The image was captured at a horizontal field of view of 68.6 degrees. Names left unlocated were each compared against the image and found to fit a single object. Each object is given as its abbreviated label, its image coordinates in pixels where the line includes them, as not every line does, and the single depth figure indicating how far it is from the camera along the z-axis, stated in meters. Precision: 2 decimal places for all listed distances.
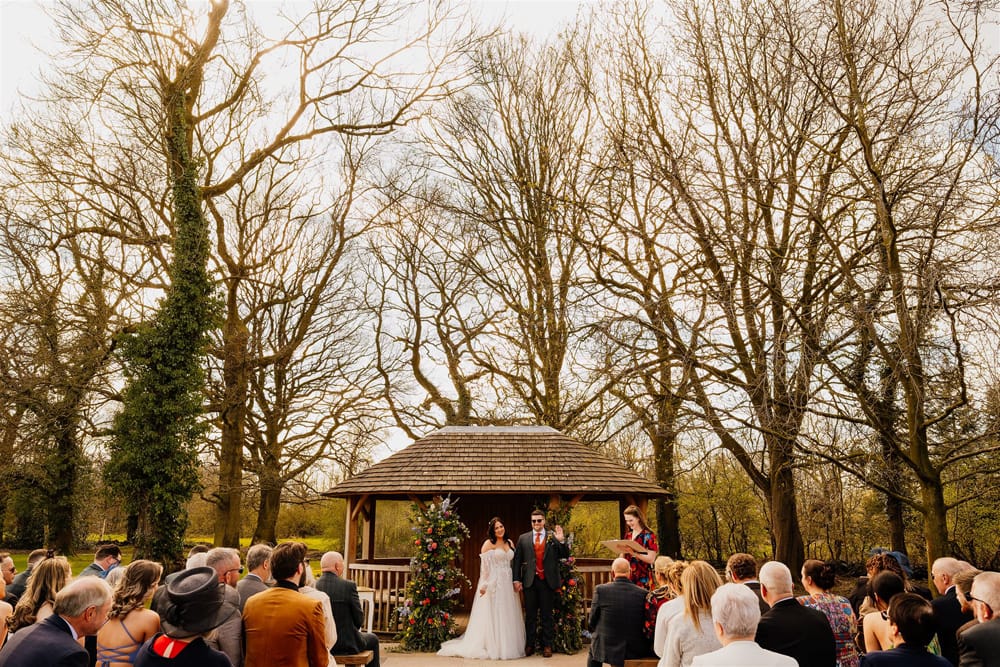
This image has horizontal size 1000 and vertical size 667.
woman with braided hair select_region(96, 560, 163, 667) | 4.03
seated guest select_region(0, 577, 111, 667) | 3.38
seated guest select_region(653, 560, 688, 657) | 5.25
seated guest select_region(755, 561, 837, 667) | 4.47
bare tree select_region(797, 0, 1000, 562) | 8.36
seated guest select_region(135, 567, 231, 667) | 3.36
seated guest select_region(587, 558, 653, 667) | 6.54
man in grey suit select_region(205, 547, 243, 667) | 4.27
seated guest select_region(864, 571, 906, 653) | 4.75
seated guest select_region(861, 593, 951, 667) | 3.86
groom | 10.34
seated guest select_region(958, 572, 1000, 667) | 4.08
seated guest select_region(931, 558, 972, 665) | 5.40
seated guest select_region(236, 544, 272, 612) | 5.08
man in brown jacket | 4.20
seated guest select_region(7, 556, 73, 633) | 4.87
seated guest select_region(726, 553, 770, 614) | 5.23
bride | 10.40
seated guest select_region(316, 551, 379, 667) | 6.64
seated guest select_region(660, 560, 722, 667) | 4.74
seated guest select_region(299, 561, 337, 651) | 4.81
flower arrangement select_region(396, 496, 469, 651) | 10.98
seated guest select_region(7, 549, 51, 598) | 7.04
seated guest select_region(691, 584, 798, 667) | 3.47
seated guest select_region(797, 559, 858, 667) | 5.13
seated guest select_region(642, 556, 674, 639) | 6.35
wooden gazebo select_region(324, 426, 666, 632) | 12.71
